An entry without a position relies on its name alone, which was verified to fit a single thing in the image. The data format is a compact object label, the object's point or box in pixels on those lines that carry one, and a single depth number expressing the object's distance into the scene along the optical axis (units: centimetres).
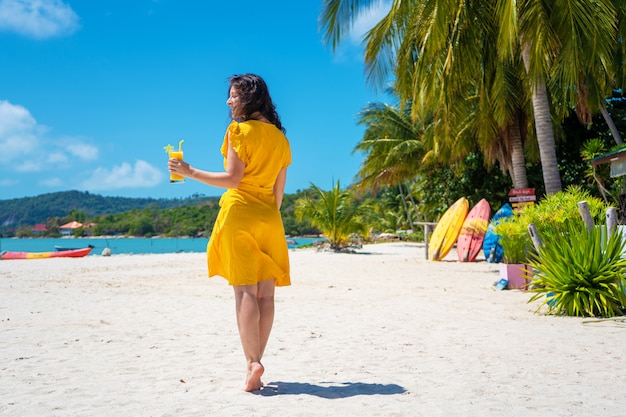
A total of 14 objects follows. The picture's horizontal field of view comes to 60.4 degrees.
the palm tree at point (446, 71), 1080
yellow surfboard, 1490
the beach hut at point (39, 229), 9101
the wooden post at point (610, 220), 589
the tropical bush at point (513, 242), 798
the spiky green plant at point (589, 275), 563
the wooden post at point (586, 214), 615
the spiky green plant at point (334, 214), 2117
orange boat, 2137
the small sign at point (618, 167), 1116
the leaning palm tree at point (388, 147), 2439
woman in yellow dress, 305
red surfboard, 1437
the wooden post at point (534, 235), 668
